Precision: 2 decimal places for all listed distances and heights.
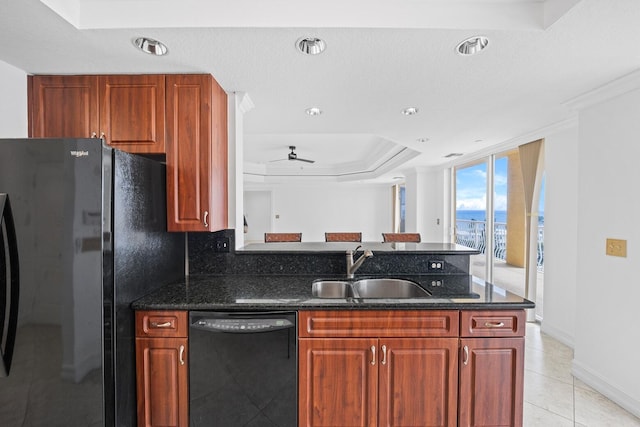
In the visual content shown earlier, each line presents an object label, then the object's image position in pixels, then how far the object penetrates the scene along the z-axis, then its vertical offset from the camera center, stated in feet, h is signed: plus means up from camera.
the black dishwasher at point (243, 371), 5.05 -2.89
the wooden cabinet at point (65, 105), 6.01 +2.15
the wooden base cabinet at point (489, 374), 5.12 -2.94
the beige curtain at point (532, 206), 11.13 +0.15
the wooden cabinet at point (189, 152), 6.09 +1.17
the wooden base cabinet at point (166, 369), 5.12 -2.90
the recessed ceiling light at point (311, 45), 4.92 +2.87
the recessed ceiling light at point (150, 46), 5.00 +2.89
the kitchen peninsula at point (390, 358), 5.10 -2.67
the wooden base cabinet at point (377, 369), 5.11 -2.87
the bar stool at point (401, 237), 11.77 -1.20
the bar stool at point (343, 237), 11.50 -1.16
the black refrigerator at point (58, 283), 4.19 -1.14
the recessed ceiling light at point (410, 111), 8.09 +2.84
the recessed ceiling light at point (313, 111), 8.14 +2.81
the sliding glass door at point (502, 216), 12.43 -0.31
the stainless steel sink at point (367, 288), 6.75 -1.90
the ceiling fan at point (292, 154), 17.51 +3.33
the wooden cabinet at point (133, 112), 6.06 +2.01
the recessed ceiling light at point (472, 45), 4.90 +2.90
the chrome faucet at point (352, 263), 6.56 -1.29
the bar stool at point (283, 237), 10.98 -1.13
